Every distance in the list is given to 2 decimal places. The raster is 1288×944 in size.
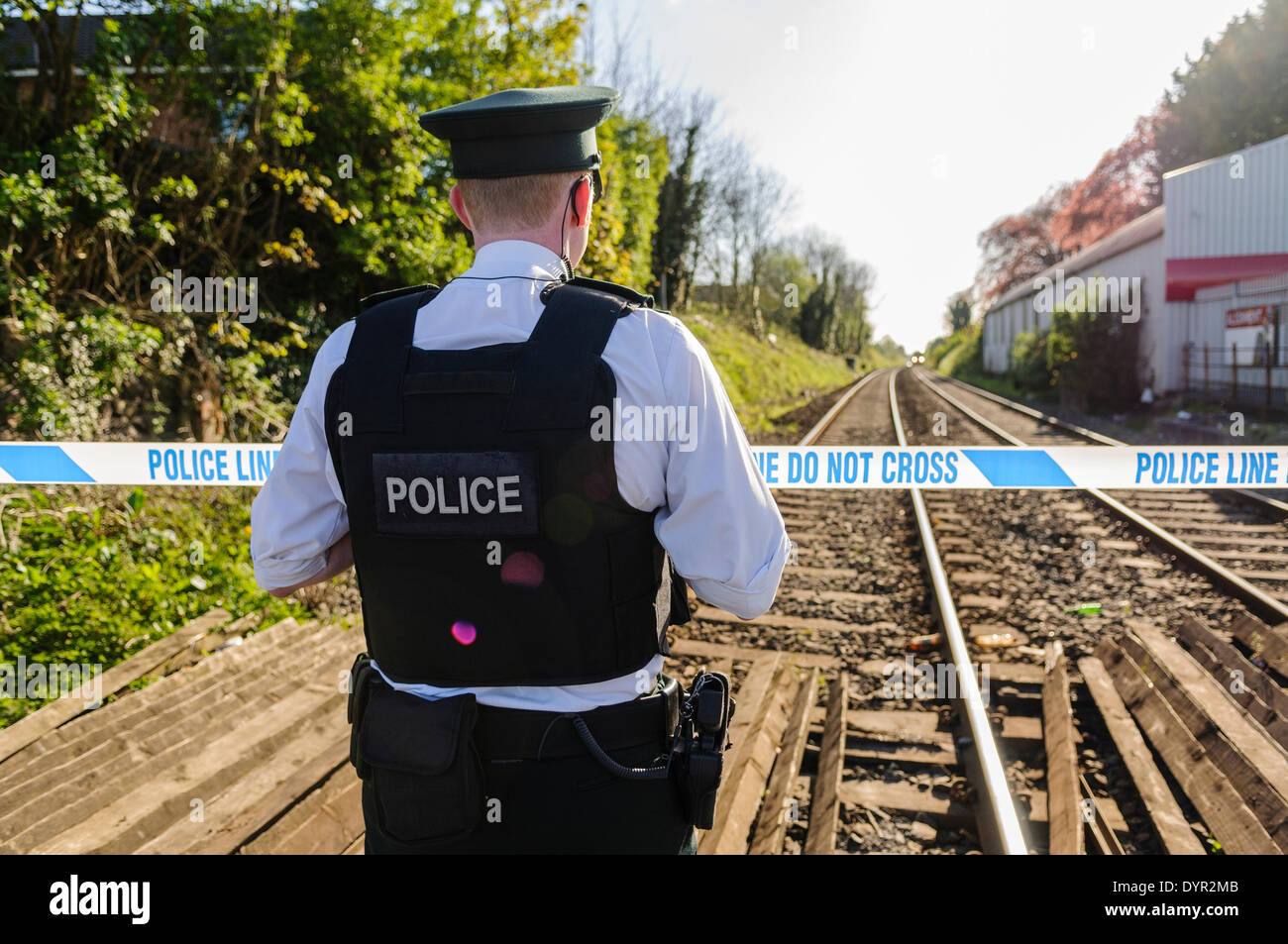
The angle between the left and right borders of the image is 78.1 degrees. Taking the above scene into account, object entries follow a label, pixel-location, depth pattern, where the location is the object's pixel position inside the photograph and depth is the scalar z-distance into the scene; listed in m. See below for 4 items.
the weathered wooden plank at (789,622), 5.15
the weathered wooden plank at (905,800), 3.17
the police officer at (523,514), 1.46
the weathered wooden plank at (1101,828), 2.84
